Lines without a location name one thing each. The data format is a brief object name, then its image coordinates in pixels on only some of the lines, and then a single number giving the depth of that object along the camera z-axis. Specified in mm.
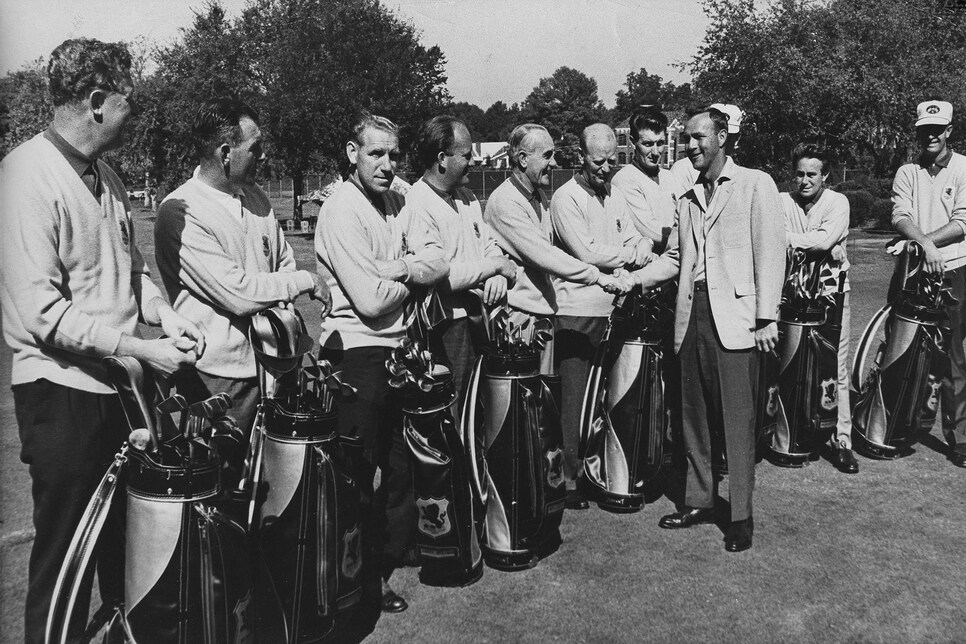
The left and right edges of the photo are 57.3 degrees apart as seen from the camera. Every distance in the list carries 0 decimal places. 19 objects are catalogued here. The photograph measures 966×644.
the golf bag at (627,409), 5219
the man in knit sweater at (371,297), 4133
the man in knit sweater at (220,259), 3695
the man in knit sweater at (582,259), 5434
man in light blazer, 4832
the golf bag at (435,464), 4070
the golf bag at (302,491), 3523
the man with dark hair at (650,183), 6359
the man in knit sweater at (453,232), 4801
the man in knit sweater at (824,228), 6074
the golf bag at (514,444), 4398
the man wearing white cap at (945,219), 6250
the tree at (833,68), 23875
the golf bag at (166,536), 3029
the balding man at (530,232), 5164
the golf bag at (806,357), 6066
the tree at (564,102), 103438
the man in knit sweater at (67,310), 3020
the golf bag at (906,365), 6152
